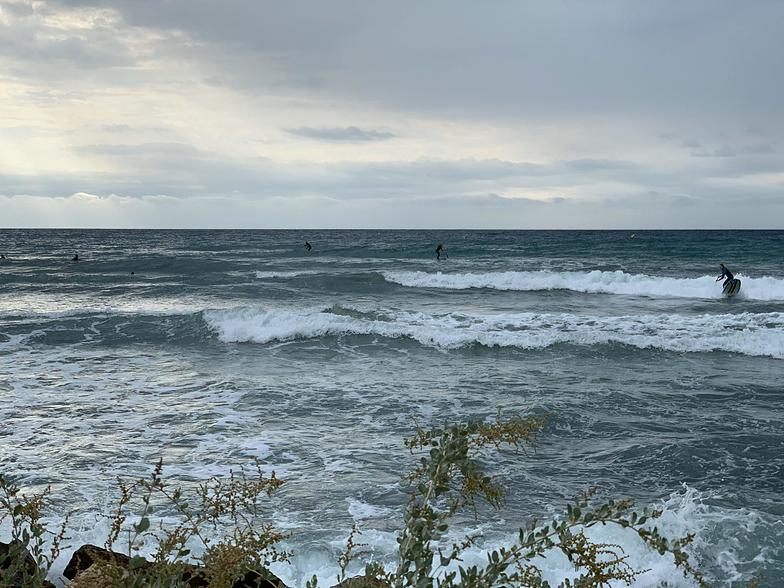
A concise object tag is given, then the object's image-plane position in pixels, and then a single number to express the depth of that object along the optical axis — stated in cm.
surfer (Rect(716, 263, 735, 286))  3055
